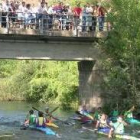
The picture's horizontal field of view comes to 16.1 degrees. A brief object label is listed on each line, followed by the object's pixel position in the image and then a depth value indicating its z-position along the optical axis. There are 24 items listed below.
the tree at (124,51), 26.12
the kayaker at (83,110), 27.89
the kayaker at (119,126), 23.03
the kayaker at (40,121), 24.41
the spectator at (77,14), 27.05
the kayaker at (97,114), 25.73
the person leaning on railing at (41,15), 26.48
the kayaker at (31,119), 24.64
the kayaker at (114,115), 26.20
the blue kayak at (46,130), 23.31
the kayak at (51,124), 25.26
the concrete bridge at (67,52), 27.27
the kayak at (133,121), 26.17
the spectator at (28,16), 26.25
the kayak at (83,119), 26.86
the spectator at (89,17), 27.16
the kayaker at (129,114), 26.28
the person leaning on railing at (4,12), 26.16
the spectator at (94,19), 27.39
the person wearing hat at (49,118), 25.36
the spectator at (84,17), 27.15
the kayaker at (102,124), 23.62
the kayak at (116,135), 21.81
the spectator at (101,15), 27.47
